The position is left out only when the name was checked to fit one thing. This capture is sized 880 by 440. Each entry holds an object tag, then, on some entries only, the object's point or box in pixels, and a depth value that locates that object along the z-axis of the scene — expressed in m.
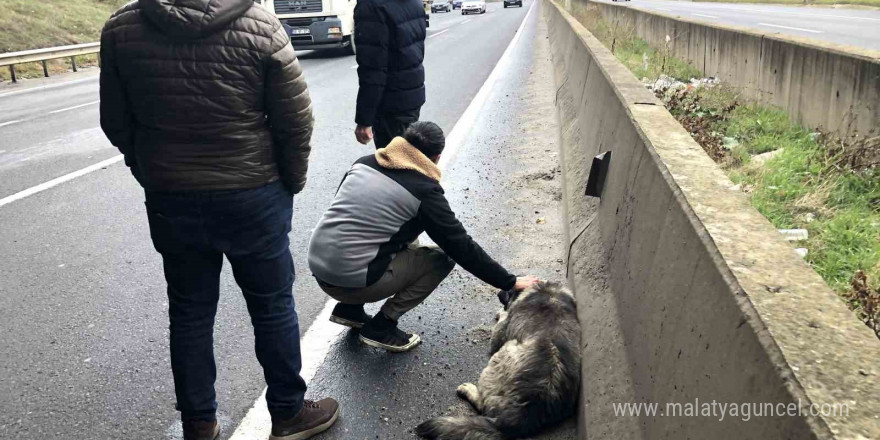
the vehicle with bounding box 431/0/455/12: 62.66
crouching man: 3.88
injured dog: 3.10
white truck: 20.94
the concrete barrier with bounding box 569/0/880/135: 5.72
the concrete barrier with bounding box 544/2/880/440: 1.60
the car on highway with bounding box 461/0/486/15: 54.16
